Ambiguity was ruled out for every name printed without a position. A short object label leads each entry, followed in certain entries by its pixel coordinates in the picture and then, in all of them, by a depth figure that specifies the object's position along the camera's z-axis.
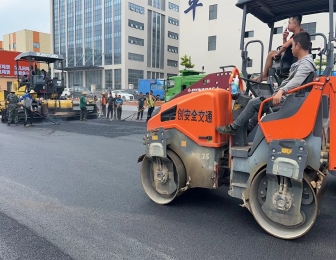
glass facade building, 58.91
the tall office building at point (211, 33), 35.16
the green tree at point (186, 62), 35.01
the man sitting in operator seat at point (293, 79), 3.37
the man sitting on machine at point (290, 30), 4.13
